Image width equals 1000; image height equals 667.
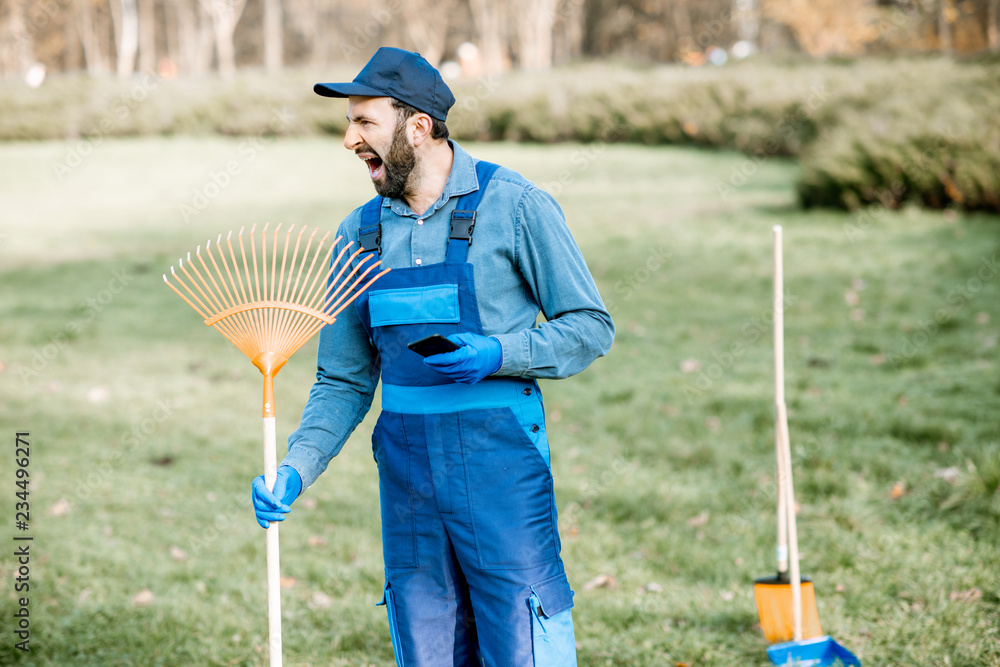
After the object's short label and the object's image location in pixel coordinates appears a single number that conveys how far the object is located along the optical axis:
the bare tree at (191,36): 42.12
